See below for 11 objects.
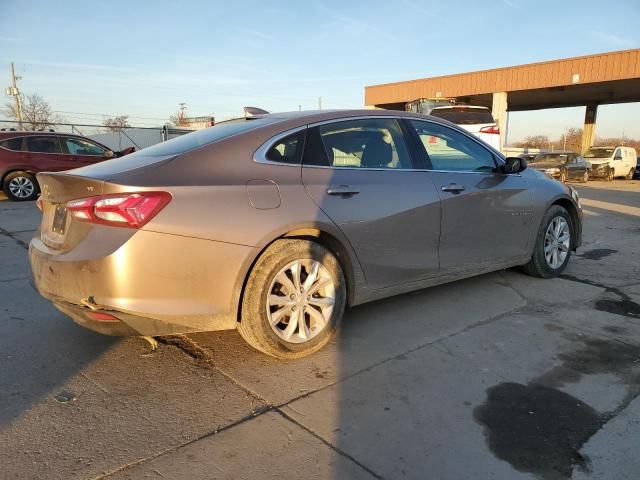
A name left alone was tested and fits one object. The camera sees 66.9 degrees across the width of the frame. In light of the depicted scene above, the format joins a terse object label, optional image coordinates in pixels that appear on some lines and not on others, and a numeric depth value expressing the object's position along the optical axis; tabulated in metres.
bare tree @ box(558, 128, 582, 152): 74.52
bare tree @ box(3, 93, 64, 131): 50.19
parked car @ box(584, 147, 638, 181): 23.28
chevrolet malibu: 2.59
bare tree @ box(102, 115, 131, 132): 47.91
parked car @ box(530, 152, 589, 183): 20.26
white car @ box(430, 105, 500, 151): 12.62
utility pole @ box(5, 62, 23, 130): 42.31
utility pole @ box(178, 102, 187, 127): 71.38
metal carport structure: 22.77
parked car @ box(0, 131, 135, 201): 11.20
